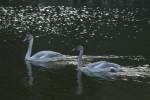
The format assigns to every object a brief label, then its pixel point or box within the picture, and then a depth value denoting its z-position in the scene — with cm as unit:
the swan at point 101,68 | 2422
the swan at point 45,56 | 2780
